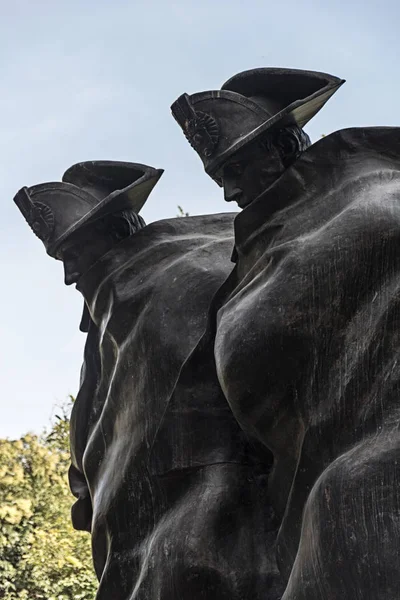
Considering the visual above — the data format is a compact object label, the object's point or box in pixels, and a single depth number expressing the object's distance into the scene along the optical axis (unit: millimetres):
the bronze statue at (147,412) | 7771
